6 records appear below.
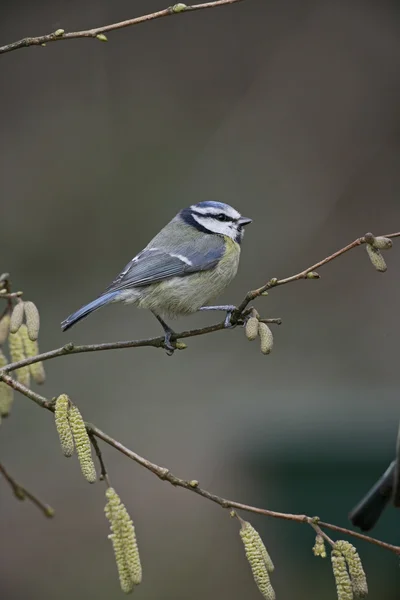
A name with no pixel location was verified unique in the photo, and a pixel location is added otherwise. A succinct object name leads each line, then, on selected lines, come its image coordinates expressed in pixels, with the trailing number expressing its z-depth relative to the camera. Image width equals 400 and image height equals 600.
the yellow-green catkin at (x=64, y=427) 4.49
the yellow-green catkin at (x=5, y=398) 4.57
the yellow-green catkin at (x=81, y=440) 4.50
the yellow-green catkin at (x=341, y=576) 4.48
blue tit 4.76
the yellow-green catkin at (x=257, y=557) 4.49
